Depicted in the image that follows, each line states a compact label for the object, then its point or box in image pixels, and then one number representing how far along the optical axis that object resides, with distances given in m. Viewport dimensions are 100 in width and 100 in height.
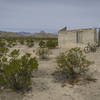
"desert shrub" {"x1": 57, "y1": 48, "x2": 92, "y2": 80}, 5.94
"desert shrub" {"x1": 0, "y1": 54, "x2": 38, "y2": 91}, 4.48
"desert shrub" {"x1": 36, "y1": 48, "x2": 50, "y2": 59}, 10.45
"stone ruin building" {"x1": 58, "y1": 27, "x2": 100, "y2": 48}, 11.61
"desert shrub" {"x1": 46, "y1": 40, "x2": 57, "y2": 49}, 16.55
